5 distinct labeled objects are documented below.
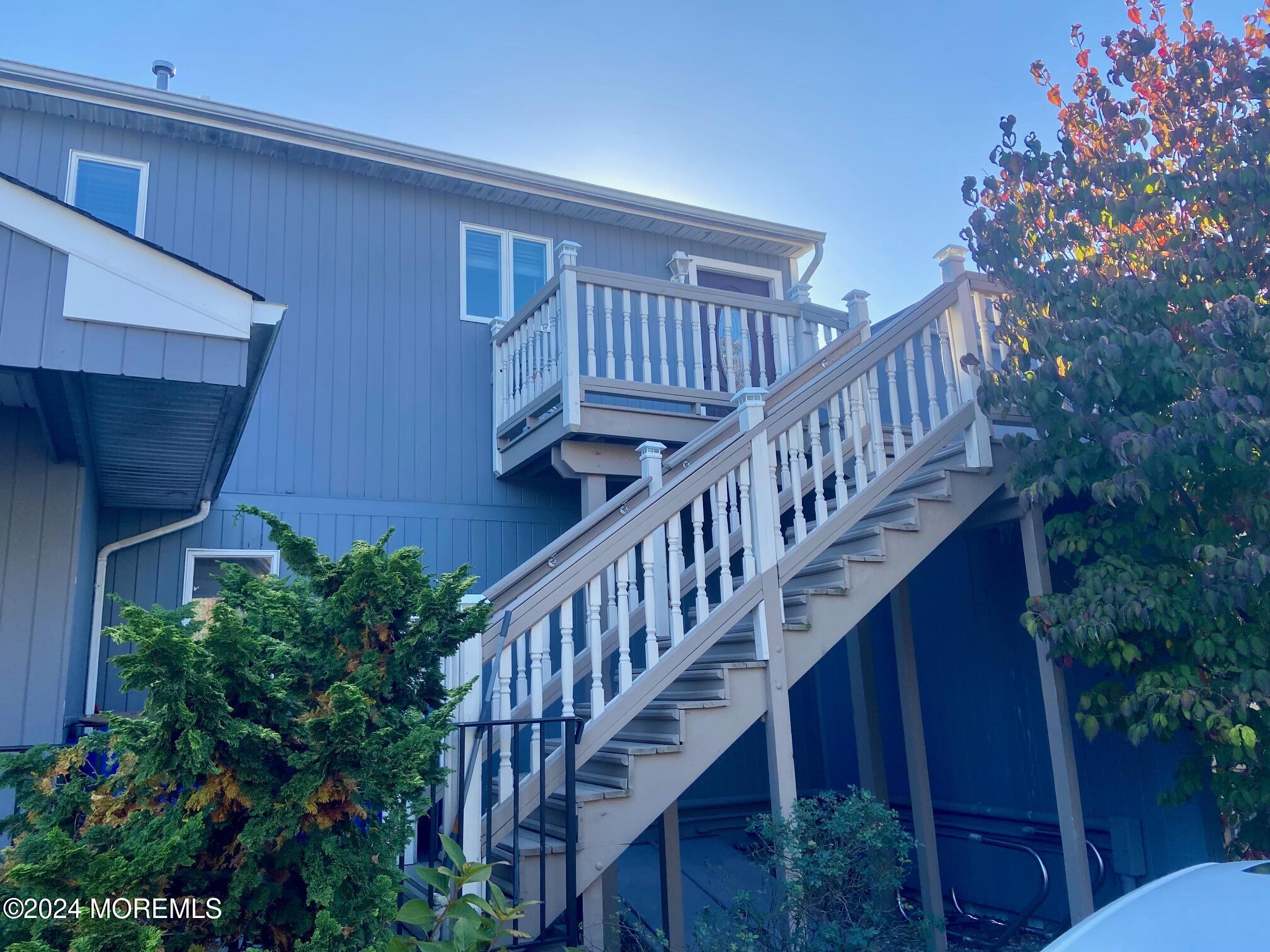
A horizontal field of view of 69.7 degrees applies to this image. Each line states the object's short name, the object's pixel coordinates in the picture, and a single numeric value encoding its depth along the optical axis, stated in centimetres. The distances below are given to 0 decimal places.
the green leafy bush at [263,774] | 235
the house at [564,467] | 388
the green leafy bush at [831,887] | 345
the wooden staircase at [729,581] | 386
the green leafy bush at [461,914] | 265
